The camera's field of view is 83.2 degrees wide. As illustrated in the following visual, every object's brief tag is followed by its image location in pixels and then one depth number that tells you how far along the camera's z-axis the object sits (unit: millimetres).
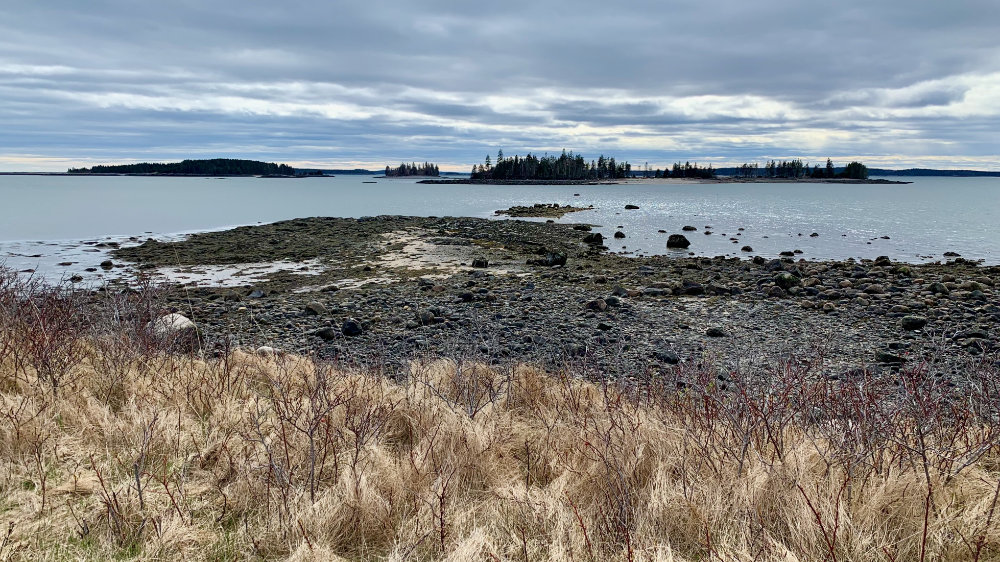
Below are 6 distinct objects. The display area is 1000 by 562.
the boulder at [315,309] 13212
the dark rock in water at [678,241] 27891
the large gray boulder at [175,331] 7611
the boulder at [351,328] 11531
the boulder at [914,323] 11320
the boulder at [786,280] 15547
